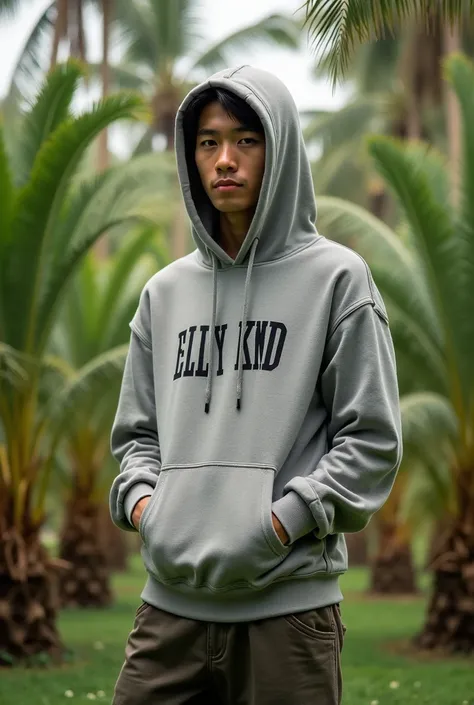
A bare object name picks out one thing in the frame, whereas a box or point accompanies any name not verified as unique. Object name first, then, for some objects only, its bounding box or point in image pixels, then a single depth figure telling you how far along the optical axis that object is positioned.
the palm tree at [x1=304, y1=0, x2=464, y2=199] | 4.50
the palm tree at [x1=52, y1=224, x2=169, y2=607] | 13.45
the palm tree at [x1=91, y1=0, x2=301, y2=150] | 28.72
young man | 2.56
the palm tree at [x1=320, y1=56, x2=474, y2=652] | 9.83
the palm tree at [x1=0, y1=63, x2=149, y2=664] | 8.69
